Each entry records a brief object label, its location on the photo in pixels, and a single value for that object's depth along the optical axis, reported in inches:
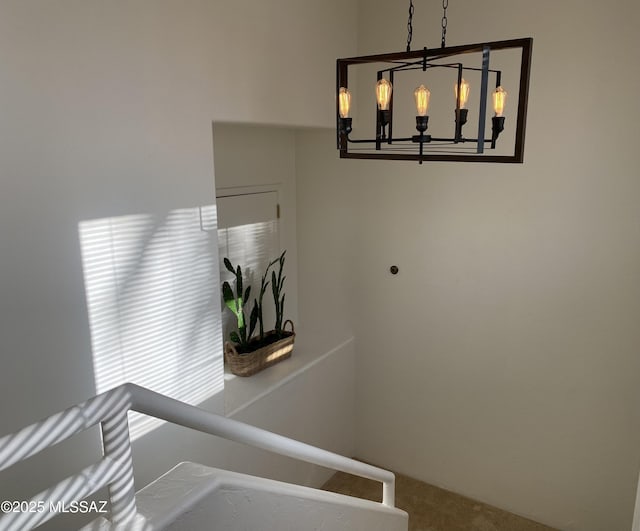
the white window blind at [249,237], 132.3
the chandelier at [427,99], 57.1
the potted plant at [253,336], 125.8
